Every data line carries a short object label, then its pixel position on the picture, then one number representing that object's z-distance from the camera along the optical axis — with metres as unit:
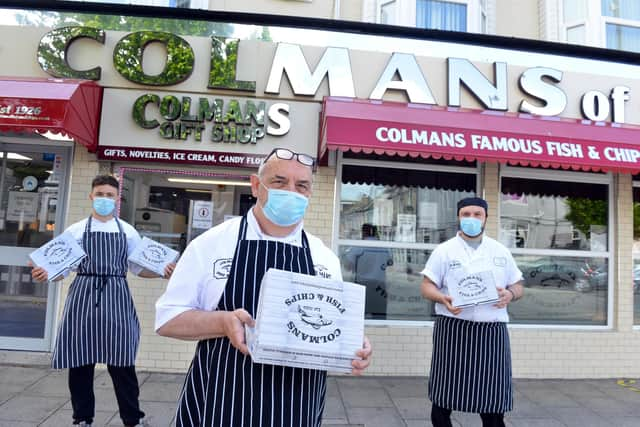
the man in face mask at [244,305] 1.60
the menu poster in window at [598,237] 6.23
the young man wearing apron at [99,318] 3.38
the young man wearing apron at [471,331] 3.20
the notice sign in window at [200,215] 5.70
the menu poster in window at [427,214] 6.00
